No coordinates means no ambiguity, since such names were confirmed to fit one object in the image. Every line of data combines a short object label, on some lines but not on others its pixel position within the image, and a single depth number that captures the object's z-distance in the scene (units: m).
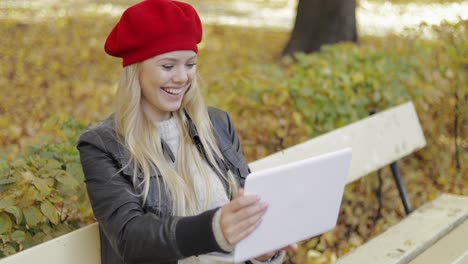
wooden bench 2.43
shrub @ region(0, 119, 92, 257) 2.53
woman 2.12
